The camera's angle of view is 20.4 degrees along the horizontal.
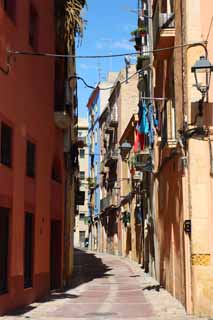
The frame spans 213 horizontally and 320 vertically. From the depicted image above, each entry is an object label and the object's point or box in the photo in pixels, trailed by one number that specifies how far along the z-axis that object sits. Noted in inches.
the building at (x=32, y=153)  530.9
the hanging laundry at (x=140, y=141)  1020.5
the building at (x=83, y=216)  2945.6
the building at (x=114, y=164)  1736.0
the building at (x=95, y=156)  2394.2
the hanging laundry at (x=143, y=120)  880.9
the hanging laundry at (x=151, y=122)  835.6
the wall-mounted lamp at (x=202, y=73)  496.4
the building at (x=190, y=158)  508.4
